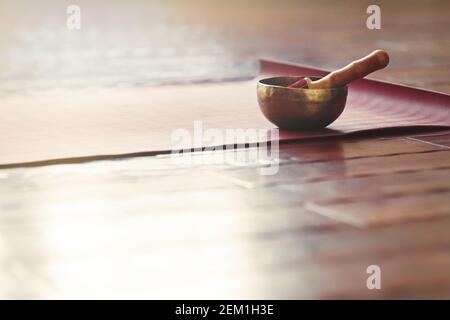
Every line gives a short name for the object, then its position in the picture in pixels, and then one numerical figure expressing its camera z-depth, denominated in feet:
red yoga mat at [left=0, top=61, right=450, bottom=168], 6.41
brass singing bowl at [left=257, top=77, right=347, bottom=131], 6.53
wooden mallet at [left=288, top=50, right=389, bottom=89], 6.55
